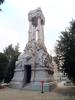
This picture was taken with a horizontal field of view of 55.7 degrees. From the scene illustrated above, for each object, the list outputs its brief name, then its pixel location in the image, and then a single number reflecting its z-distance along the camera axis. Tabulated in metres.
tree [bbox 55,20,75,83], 7.72
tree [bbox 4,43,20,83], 15.66
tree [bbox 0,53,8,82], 12.68
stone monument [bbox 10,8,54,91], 12.18
